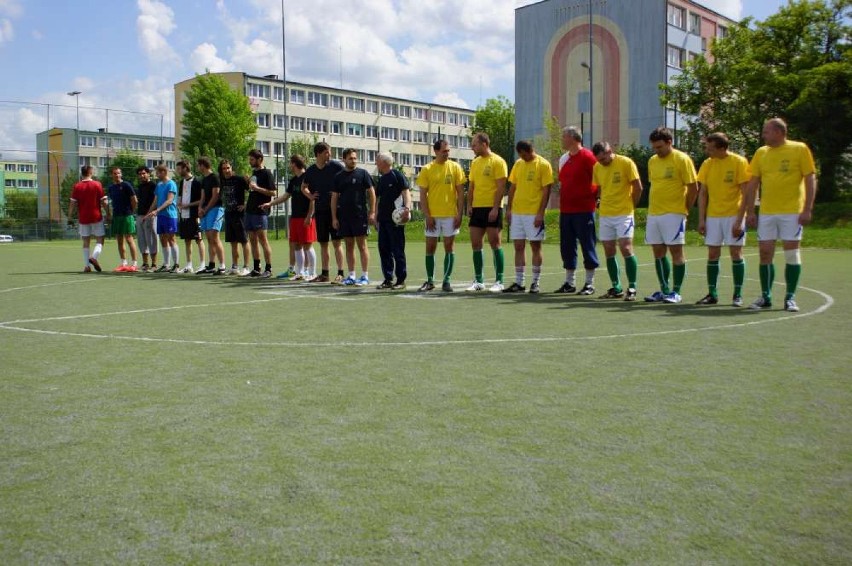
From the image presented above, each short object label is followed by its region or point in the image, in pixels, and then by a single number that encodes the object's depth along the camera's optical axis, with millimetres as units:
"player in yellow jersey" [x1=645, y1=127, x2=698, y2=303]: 10672
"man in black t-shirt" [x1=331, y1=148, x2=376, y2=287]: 13375
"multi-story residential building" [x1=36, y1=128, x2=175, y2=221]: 103125
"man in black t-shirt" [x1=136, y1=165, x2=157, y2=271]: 16906
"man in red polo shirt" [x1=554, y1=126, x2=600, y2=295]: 11695
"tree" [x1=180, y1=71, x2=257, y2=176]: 66750
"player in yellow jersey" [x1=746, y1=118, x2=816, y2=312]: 9508
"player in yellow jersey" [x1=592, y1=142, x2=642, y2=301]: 11180
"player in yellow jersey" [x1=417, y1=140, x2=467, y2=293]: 12656
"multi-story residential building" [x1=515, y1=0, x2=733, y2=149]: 63469
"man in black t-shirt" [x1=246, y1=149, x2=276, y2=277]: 15055
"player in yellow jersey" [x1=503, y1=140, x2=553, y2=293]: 11961
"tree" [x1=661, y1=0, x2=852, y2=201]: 41500
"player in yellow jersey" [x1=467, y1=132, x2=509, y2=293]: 12219
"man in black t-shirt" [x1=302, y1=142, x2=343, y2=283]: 13875
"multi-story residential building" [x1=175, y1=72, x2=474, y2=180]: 93500
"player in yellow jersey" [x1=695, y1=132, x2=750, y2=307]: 10250
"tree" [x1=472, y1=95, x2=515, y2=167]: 92688
